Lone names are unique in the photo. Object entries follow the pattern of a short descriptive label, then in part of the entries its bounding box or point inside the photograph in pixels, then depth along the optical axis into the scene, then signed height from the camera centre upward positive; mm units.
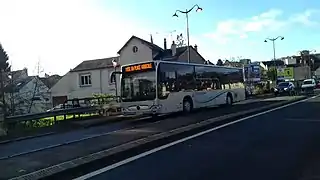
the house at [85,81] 61031 +1913
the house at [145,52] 59625 +5515
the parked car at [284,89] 50625 -223
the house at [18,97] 28962 +10
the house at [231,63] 84475 +5212
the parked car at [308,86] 54059 +56
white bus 22156 +211
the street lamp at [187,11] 38334 +6944
